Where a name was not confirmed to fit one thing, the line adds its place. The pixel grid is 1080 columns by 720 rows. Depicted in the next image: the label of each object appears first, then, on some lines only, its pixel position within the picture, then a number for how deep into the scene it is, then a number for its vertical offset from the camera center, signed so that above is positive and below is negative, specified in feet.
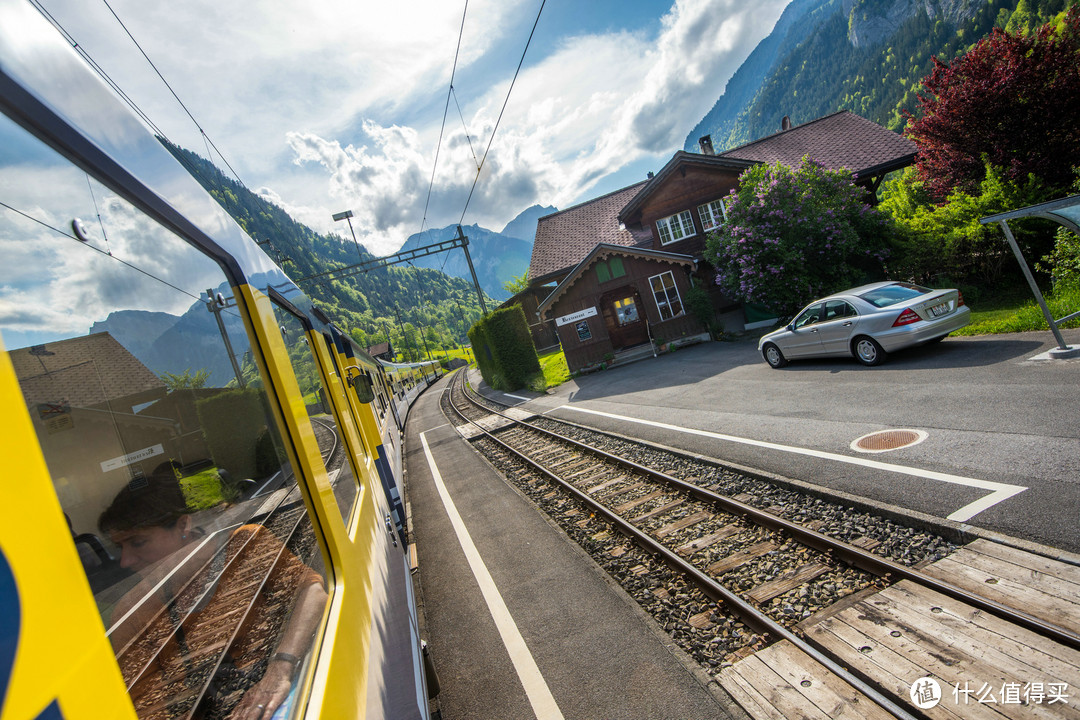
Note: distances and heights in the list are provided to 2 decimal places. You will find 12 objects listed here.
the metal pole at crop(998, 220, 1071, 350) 24.88 -5.09
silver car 30.60 -5.24
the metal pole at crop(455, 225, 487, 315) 78.35 +19.31
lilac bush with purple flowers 55.26 +2.83
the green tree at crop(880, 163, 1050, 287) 43.37 -2.21
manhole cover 21.01 -8.57
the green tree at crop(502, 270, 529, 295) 177.58 +24.59
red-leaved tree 43.86 +8.34
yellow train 2.96 +0.10
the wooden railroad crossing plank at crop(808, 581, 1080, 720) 9.61 -9.00
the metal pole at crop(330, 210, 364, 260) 91.35 +34.49
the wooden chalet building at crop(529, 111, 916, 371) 73.41 +9.49
